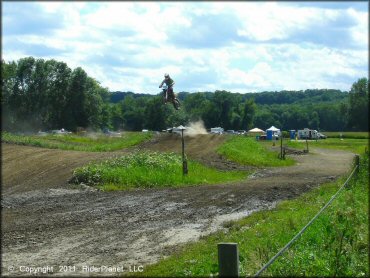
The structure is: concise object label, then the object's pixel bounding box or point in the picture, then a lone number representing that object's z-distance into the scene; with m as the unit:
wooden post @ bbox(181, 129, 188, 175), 23.81
